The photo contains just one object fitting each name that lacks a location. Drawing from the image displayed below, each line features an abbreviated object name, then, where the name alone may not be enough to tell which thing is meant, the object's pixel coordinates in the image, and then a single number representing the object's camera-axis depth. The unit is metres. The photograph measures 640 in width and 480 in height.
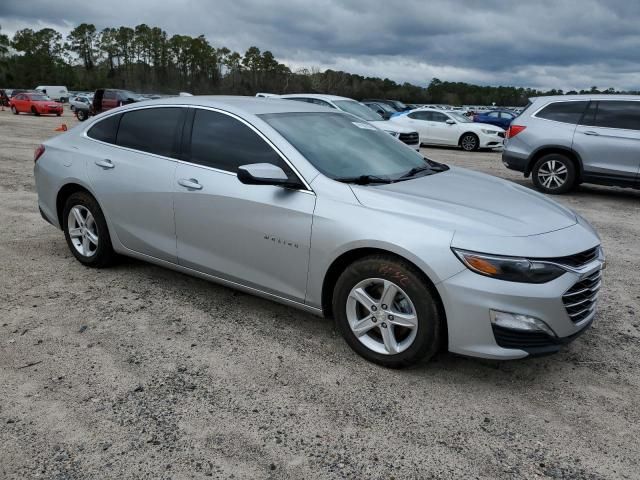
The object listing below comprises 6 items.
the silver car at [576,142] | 9.21
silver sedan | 3.05
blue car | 27.90
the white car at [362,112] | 13.81
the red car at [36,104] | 33.41
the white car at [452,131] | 19.14
